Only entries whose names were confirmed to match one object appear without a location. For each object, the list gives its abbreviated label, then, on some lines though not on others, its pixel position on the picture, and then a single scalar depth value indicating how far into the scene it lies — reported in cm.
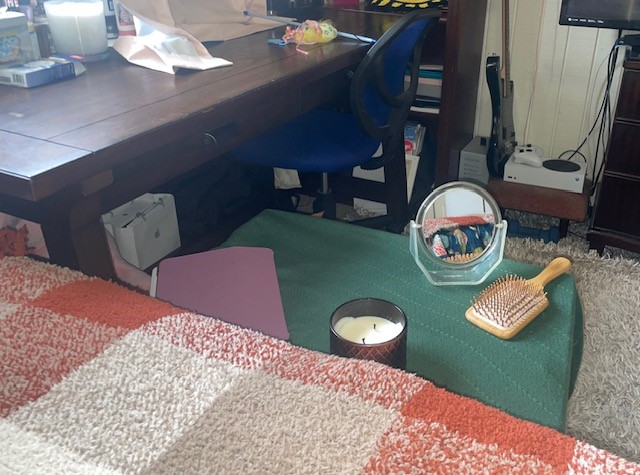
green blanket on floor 98
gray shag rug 142
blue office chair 159
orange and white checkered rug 49
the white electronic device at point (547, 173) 216
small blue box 120
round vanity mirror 124
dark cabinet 187
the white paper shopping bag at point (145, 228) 181
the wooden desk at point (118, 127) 89
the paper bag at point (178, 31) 136
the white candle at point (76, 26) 137
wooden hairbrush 108
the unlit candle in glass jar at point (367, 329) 96
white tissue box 123
